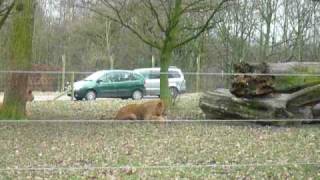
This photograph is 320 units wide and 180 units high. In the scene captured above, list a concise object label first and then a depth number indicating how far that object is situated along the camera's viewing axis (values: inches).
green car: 970.0
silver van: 855.7
